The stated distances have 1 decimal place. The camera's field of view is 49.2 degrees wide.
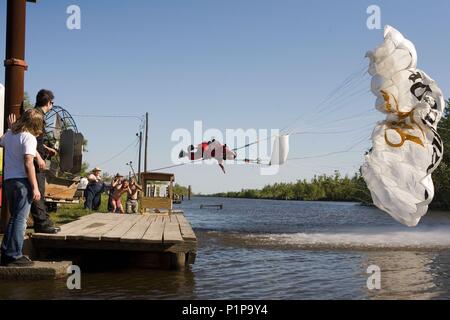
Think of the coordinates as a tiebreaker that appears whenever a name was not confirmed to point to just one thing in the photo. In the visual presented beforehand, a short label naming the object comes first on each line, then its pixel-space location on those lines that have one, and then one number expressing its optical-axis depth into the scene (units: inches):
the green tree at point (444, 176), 2834.6
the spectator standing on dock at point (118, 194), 765.3
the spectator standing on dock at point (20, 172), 253.8
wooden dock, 321.1
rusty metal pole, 378.0
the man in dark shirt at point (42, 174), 297.7
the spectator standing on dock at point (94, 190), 800.9
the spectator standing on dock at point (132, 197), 791.1
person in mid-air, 733.9
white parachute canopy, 479.2
